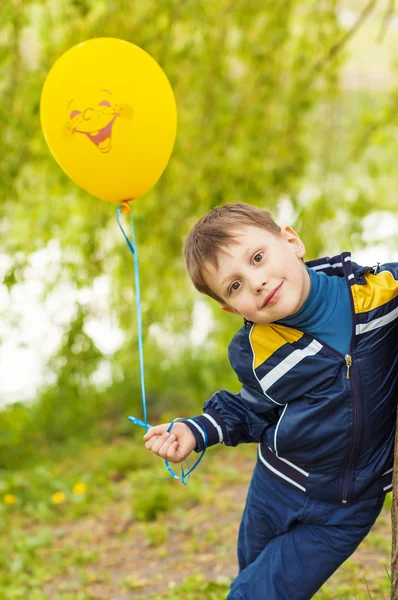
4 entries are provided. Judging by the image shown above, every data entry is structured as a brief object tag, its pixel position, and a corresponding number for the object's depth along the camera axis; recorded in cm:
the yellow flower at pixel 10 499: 361
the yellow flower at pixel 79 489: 371
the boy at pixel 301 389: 158
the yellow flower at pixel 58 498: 364
